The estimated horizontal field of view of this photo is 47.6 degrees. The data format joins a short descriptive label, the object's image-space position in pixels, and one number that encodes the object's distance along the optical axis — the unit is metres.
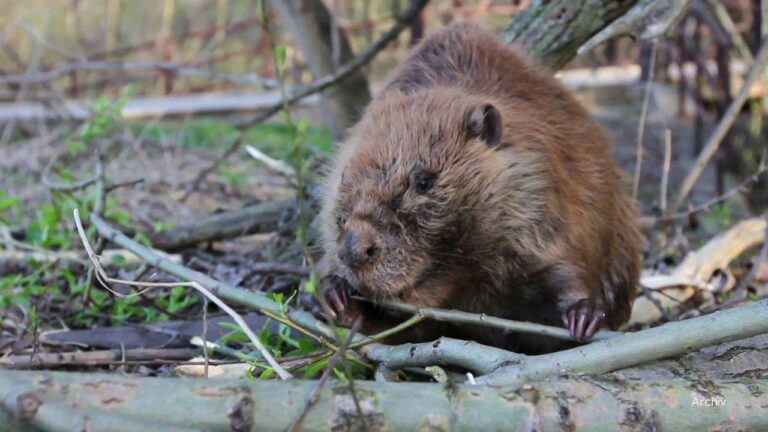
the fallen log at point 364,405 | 1.48
